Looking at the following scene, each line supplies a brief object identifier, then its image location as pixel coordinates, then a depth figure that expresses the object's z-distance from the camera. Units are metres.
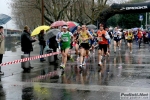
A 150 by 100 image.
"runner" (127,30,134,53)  22.03
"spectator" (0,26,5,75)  11.66
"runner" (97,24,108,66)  13.85
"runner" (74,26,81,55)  16.80
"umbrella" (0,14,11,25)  12.66
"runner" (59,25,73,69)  12.32
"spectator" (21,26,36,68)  13.88
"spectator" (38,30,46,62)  17.00
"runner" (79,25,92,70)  12.99
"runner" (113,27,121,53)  24.22
